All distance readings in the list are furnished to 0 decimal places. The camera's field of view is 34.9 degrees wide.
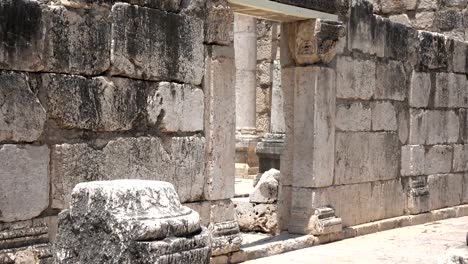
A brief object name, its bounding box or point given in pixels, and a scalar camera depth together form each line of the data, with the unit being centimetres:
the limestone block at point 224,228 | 713
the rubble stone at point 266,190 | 930
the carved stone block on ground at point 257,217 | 923
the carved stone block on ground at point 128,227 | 392
